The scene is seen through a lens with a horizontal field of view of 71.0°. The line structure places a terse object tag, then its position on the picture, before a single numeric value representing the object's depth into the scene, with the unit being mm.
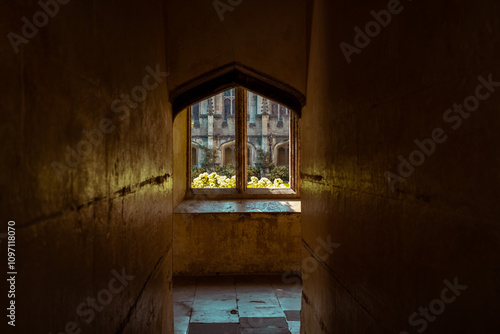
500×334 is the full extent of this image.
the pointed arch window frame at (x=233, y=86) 3124
